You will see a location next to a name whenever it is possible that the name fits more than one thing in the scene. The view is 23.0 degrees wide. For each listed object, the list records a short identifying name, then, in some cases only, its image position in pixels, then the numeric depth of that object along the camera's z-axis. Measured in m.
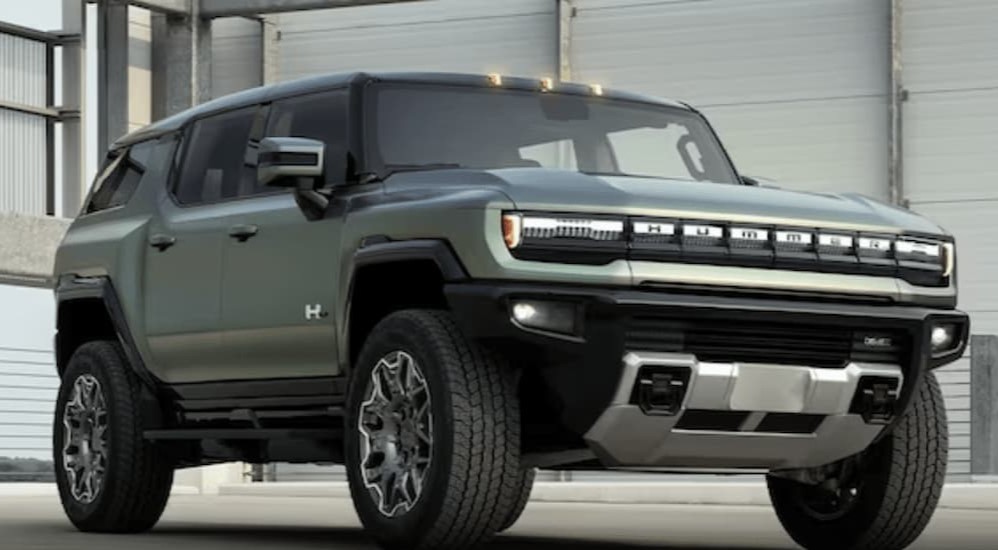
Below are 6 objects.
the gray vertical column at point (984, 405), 22.03
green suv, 8.45
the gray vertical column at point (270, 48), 25.91
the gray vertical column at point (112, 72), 26.48
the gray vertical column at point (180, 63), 26.19
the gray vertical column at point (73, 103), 26.17
